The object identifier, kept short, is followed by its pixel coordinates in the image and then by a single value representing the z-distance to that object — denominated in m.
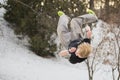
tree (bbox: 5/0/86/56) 17.02
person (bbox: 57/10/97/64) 6.18
